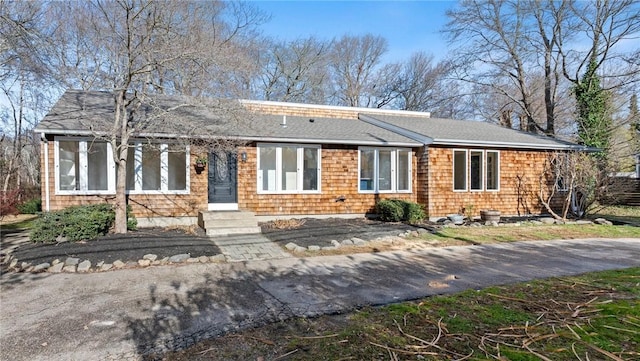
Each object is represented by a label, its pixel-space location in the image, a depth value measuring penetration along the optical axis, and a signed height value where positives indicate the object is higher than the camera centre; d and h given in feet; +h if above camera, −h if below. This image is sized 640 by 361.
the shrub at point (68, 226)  23.72 -3.14
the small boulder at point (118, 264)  20.32 -4.86
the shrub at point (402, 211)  34.76 -3.32
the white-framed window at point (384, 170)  38.22 +0.80
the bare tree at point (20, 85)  25.40 +10.23
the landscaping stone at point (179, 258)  21.42 -4.80
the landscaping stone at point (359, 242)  26.73 -4.87
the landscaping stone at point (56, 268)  19.45 -4.86
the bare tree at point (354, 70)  92.07 +28.35
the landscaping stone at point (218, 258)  21.96 -4.96
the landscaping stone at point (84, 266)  19.57 -4.81
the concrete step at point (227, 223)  29.60 -3.82
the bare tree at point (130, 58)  24.66 +8.59
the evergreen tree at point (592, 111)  55.16 +10.30
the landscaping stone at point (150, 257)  21.26 -4.68
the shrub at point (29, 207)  45.65 -3.58
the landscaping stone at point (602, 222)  37.16 -4.85
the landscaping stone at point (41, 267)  19.41 -4.80
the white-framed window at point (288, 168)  35.40 +1.00
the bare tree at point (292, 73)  82.89 +24.68
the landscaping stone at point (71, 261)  19.95 -4.63
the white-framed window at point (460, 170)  39.06 +0.75
